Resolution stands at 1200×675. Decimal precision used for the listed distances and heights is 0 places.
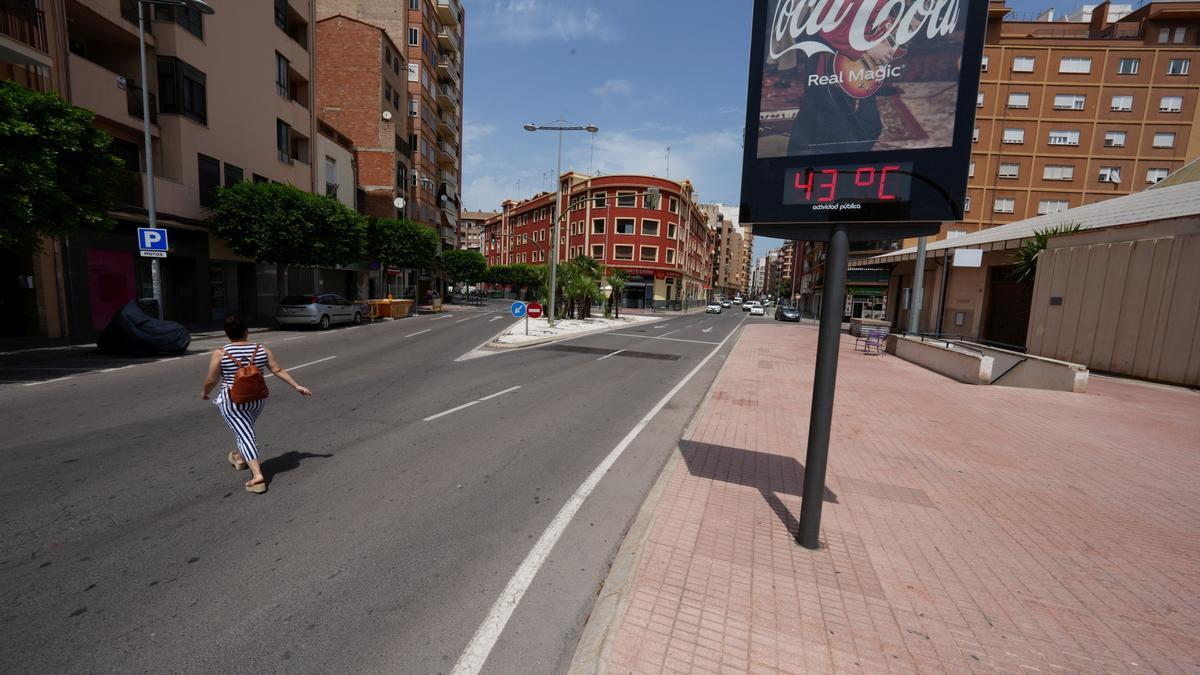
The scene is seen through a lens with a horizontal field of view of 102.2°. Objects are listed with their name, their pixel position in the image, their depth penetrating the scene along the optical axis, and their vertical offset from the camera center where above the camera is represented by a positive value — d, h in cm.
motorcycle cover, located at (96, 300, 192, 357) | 1206 -174
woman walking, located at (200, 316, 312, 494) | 468 -116
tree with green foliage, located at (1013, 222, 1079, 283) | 1450 +173
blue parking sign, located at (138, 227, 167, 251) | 1391 +77
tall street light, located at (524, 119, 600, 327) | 2159 +375
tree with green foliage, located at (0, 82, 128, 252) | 1011 +211
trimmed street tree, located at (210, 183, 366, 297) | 1897 +196
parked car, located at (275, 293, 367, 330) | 2002 -157
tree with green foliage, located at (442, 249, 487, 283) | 5031 +172
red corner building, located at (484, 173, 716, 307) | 5606 +649
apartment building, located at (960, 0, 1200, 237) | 3597 +1498
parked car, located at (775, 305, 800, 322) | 4400 -171
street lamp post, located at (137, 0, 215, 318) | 1428 +279
